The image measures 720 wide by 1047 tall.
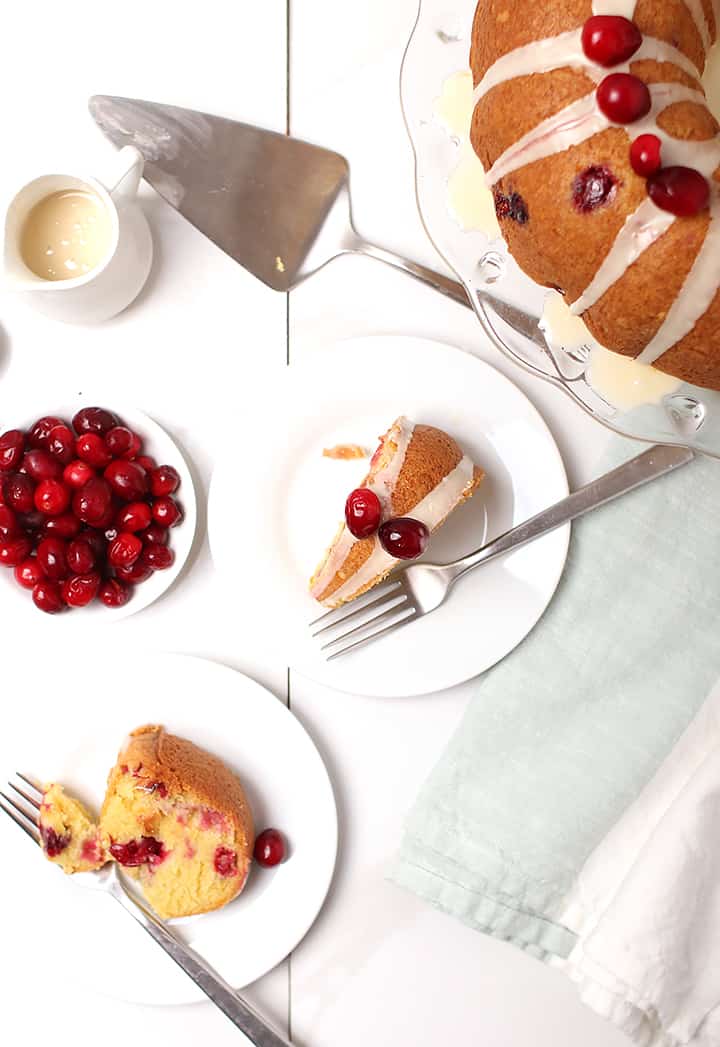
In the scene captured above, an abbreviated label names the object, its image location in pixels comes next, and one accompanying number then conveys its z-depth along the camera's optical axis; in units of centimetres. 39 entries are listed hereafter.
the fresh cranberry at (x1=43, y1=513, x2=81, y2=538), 107
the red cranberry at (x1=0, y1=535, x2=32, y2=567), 105
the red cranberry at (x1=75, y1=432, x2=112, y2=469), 105
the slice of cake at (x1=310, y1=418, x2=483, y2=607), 102
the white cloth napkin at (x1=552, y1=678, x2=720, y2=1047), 99
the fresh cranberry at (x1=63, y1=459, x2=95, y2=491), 106
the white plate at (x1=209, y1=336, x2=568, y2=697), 106
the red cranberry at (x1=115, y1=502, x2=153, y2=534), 105
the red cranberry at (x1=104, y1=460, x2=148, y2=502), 105
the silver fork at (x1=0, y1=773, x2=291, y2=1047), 104
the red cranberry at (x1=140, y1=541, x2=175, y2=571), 106
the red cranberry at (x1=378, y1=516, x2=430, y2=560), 101
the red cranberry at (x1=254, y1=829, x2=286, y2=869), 106
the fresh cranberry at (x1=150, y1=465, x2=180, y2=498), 107
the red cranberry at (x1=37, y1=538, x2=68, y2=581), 105
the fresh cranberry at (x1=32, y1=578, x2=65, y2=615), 105
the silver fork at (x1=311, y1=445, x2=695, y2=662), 105
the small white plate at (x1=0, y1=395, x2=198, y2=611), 107
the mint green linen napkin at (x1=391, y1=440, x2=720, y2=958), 106
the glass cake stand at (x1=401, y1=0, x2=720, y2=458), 86
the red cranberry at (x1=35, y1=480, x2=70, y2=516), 106
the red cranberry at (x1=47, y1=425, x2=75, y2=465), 107
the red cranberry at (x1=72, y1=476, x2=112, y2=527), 105
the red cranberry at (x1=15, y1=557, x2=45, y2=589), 106
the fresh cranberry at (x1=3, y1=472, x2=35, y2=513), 106
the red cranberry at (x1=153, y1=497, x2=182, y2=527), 106
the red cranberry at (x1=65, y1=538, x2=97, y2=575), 105
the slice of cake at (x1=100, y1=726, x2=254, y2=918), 103
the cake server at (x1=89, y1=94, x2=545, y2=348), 108
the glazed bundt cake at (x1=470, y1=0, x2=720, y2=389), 65
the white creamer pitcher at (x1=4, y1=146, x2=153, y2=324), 100
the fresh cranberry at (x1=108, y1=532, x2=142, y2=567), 104
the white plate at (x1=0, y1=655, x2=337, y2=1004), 107
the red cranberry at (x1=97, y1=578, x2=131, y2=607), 106
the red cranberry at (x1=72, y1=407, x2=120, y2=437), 106
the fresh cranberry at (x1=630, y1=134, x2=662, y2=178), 64
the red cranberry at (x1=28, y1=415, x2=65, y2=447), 107
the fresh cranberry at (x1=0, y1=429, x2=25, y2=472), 106
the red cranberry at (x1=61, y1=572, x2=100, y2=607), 104
